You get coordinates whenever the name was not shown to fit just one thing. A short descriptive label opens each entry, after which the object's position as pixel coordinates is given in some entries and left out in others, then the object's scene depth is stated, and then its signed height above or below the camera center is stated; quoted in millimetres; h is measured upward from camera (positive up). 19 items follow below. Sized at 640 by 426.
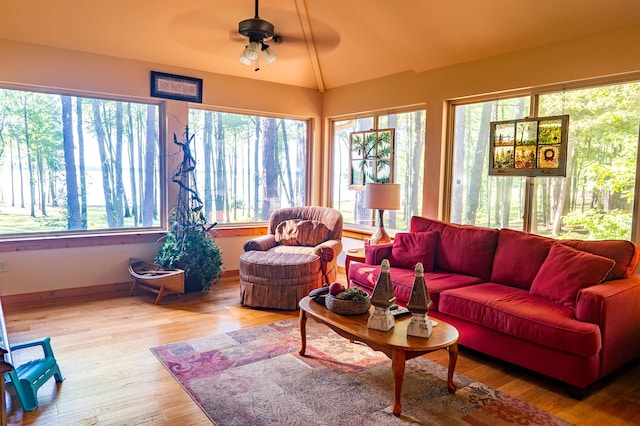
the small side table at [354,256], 4336 -691
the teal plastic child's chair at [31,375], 2314 -1046
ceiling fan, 3816 +1344
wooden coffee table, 2283 -809
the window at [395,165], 4797 +254
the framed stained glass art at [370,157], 5113 +361
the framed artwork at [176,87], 4668 +1058
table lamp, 4336 -93
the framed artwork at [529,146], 3549 +353
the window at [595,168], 3217 +163
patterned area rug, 2316 -1193
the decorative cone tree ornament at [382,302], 2424 -633
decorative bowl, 2699 -736
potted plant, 4480 -640
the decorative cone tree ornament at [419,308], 2354 -645
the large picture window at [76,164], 4176 +194
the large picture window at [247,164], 5219 +273
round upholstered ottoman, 4055 -876
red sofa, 2572 -739
